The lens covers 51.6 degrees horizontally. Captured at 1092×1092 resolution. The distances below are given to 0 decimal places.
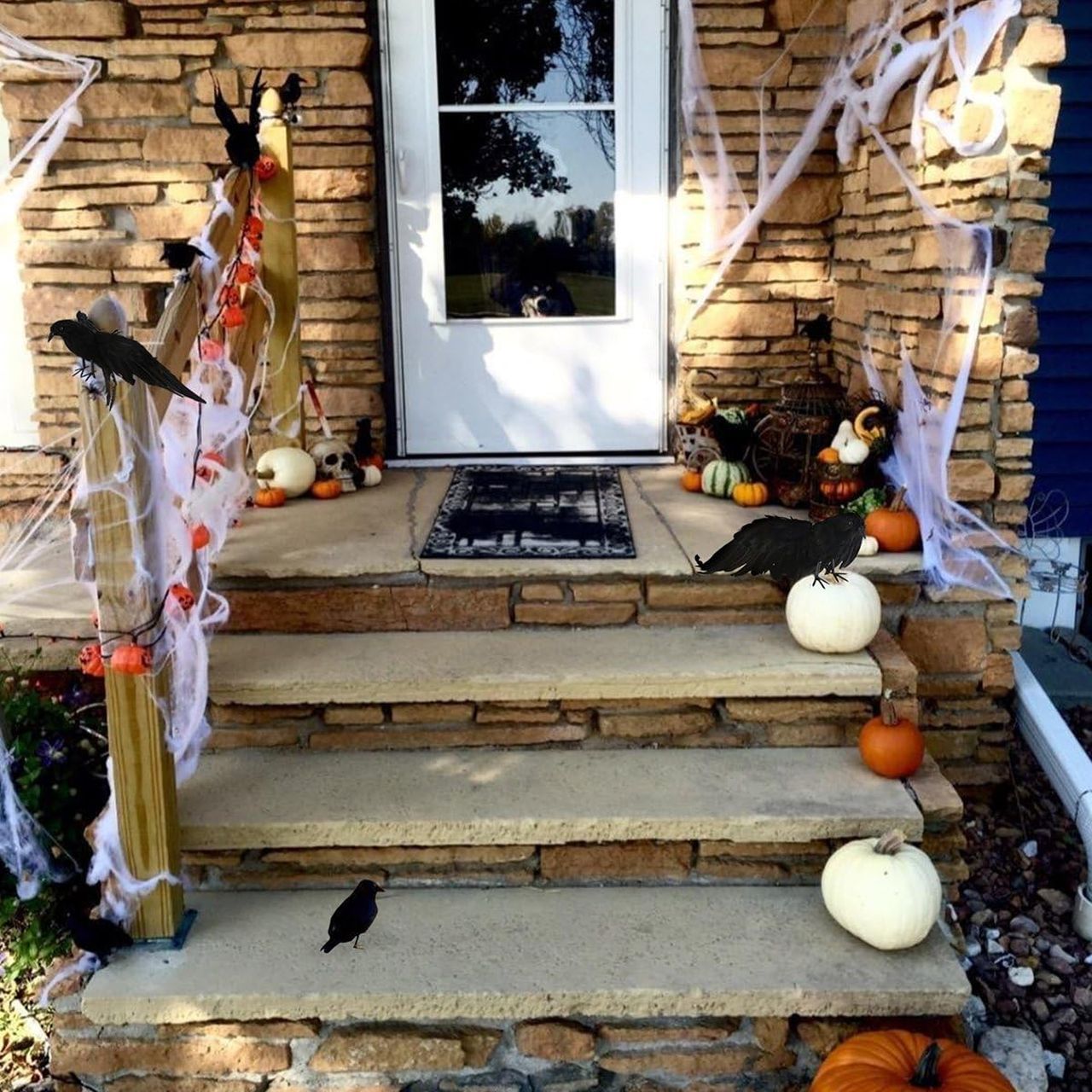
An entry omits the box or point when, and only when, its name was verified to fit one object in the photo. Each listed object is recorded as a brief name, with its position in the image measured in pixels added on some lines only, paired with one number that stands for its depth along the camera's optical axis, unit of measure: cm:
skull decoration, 397
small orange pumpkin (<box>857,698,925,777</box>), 258
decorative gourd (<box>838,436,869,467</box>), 338
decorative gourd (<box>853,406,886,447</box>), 342
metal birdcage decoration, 362
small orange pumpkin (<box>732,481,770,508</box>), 379
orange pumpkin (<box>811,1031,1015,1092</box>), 199
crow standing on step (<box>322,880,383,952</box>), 221
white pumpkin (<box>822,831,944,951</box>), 221
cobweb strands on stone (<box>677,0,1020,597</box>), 295
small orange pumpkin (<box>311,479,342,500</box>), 388
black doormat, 323
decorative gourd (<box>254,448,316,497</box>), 384
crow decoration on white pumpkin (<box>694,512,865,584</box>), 213
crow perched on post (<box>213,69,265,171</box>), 317
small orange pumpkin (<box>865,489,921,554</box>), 322
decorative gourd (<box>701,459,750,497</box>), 388
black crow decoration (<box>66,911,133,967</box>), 219
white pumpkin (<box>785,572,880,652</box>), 278
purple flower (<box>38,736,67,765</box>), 257
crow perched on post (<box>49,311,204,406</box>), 191
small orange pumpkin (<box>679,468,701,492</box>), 398
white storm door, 413
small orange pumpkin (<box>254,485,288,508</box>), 376
